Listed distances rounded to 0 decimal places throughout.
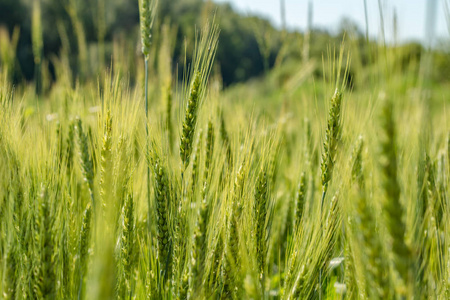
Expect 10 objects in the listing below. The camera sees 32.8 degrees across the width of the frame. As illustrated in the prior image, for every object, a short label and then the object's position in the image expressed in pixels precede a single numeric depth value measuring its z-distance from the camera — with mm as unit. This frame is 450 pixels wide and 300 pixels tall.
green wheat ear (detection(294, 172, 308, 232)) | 741
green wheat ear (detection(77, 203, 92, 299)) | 675
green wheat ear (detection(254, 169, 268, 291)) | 683
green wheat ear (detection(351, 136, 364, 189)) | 694
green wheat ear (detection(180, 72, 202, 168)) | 682
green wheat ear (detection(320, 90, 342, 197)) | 676
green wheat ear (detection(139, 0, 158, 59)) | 722
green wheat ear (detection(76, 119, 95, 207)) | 700
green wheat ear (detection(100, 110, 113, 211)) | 653
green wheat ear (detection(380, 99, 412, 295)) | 538
